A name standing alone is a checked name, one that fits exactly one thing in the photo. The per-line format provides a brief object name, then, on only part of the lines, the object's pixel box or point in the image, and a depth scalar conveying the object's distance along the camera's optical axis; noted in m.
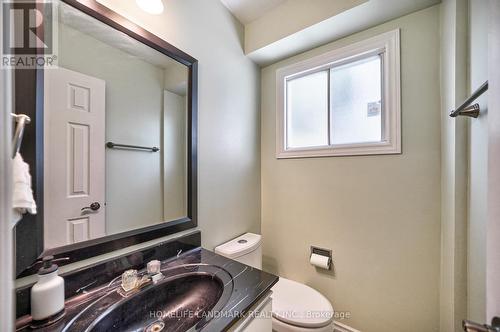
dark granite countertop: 0.62
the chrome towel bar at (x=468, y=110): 0.75
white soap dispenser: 0.60
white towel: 0.42
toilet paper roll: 1.47
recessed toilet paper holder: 1.49
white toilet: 1.11
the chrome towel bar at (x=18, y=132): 0.42
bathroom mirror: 0.69
